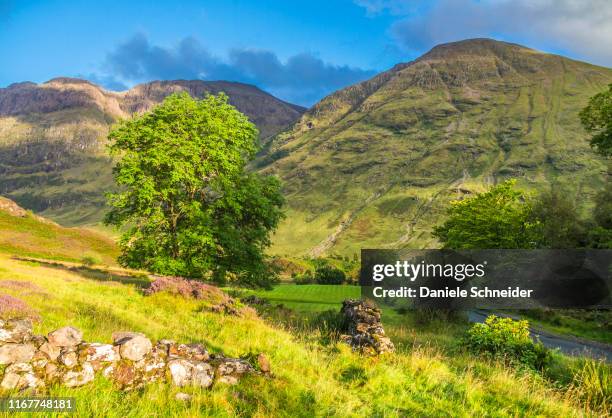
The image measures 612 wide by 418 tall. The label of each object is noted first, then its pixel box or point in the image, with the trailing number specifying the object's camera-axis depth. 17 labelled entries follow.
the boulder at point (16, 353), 6.95
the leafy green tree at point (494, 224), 54.66
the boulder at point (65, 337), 7.58
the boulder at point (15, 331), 7.19
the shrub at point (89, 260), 48.92
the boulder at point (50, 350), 7.34
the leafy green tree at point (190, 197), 24.94
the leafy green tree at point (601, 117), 32.50
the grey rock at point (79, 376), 7.22
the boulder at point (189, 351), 8.83
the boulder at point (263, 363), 9.56
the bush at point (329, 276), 110.19
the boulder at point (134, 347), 8.04
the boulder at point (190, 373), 8.23
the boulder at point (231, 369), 8.67
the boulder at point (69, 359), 7.40
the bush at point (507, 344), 15.82
